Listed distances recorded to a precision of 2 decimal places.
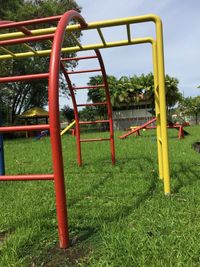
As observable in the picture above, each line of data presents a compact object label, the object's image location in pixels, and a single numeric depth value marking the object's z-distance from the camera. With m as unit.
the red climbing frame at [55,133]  1.45
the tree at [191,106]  26.00
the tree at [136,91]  19.91
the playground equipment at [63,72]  1.46
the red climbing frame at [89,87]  3.51
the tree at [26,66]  12.98
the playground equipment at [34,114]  18.18
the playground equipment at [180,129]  8.05
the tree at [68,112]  22.80
